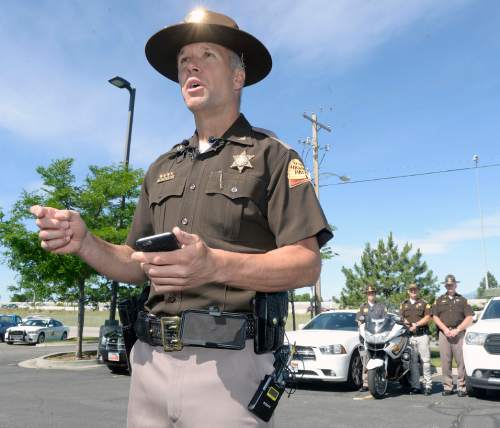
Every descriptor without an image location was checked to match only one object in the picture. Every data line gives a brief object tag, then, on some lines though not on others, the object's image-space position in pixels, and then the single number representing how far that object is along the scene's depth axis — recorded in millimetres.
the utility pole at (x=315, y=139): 24280
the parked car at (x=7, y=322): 30177
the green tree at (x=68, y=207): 15172
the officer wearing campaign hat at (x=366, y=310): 10117
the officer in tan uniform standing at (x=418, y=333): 9953
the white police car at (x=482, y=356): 8805
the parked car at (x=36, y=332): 27078
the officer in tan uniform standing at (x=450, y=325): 9922
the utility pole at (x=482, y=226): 44512
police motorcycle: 9414
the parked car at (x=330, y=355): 10258
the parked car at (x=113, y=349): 12867
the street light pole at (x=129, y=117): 14781
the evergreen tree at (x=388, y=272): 34062
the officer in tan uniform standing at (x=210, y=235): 1697
